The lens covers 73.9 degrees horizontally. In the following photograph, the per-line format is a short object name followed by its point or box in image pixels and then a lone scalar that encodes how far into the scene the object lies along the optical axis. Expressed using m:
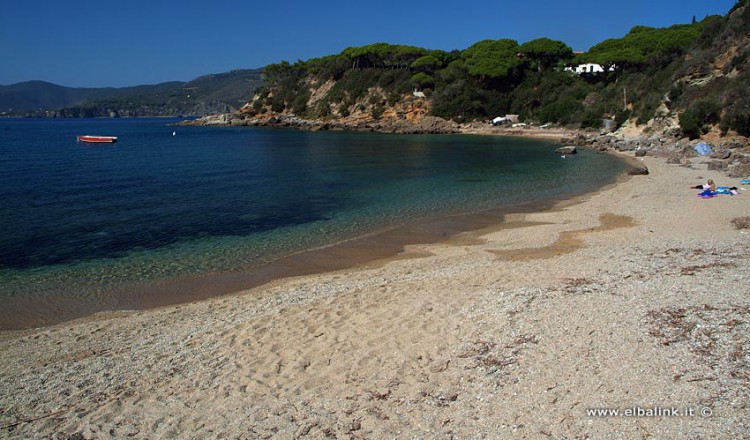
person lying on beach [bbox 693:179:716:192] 22.20
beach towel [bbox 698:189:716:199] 21.89
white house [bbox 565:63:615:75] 86.60
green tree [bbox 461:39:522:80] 89.19
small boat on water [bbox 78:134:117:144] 66.81
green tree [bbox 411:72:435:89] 92.00
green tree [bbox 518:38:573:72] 92.25
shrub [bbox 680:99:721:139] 39.72
